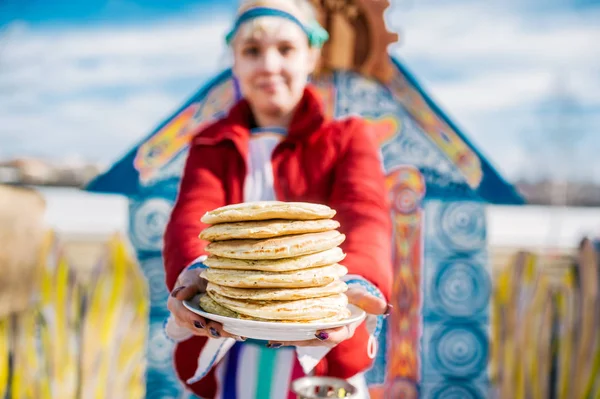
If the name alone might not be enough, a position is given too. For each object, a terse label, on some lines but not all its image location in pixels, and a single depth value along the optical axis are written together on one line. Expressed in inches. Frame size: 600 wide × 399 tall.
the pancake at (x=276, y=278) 51.2
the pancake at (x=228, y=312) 51.2
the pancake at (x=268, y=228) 51.5
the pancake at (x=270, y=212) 51.8
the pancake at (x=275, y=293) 51.2
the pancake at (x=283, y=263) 51.5
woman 65.2
